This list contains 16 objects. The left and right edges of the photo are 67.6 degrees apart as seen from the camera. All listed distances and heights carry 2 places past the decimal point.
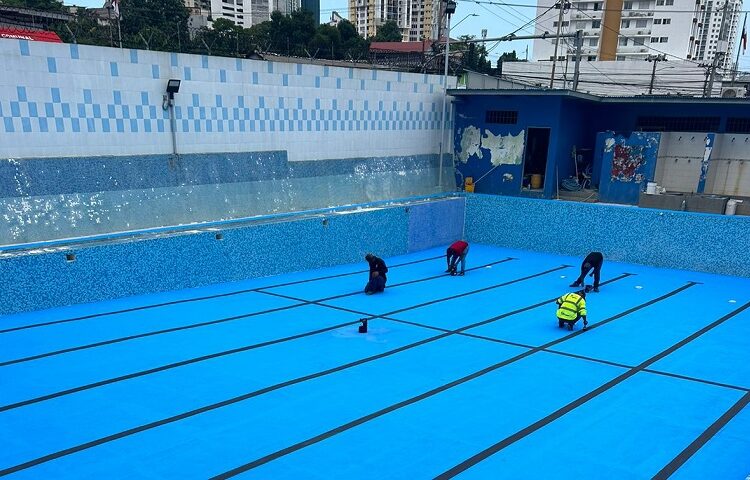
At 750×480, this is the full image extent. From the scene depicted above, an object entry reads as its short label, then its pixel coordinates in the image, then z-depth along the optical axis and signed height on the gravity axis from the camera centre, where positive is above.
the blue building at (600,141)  15.23 -0.71
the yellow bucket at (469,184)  17.17 -2.11
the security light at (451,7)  15.32 +2.86
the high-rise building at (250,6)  122.44 +23.44
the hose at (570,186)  16.20 -1.98
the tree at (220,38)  36.95 +4.86
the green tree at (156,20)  36.41 +6.94
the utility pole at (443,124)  16.49 -0.30
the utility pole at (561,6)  22.19 +4.49
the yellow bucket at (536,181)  16.61 -1.91
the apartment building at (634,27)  67.38 +10.94
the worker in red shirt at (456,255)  12.34 -3.06
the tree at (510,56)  61.84 +6.59
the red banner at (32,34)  21.22 +2.82
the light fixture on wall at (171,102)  10.84 +0.15
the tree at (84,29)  33.03 +4.74
